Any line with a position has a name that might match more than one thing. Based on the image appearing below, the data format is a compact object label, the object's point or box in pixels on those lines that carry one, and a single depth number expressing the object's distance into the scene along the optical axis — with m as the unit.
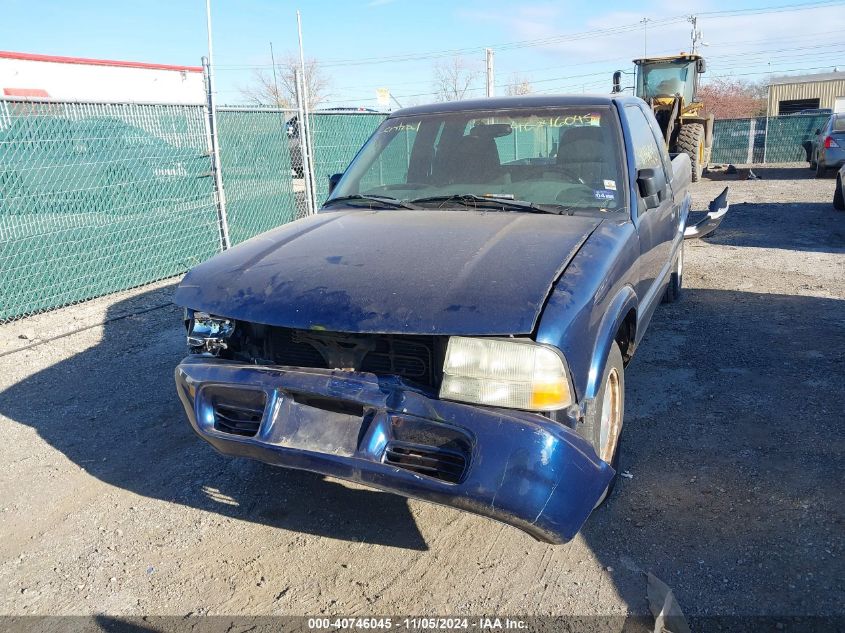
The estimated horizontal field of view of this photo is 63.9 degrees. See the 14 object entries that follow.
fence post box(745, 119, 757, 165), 23.38
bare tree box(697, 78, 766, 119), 51.47
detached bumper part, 6.99
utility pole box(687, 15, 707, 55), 52.59
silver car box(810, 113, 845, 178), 15.53
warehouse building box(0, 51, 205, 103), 14.98
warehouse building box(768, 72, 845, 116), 43.75
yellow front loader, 16.42
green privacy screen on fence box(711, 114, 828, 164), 23.02
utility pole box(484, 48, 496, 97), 13.32
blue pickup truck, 2.29
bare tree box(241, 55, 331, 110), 33.04
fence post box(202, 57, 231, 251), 7.22
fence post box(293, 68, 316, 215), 8.75
